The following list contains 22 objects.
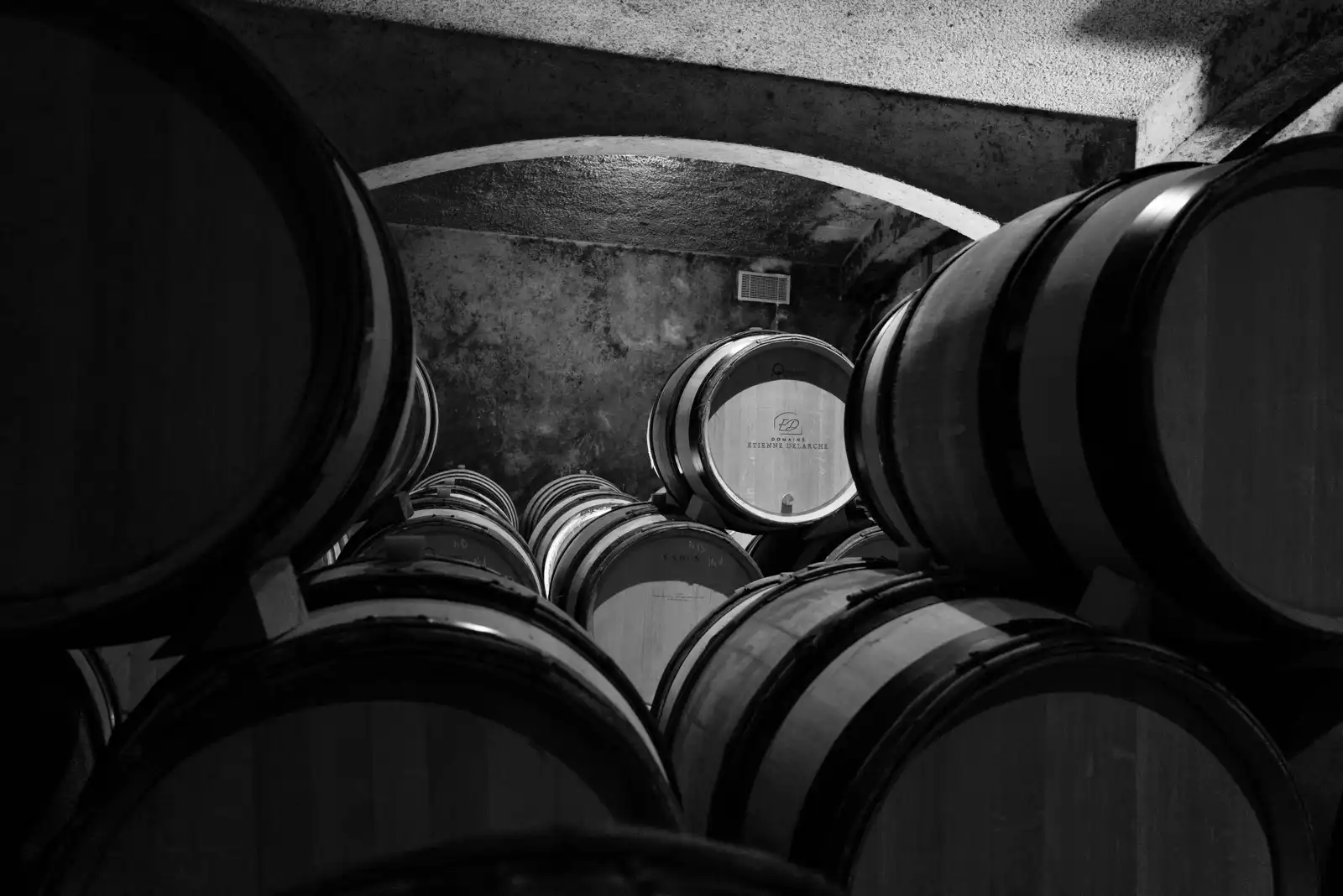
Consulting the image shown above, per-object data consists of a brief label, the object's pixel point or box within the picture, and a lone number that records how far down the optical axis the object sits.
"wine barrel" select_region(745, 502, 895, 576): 3.86
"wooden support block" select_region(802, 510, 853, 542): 3.86
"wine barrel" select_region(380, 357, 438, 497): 2.88
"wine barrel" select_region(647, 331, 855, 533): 3.82
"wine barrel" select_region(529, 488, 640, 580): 4.78
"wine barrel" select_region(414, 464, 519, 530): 5.75
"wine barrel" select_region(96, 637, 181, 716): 1.51
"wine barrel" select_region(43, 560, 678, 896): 0.88
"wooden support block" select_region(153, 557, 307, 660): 0.91
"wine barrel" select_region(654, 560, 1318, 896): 1.06
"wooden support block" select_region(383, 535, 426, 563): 1.20
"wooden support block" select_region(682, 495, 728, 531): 3.84
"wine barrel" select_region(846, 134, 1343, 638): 1.09
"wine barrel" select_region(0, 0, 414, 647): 0.93
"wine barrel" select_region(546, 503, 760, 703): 3.39
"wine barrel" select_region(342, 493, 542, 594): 3.14
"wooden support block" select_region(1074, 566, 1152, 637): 1.15
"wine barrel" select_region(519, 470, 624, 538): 6.86
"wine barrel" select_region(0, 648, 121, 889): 1.03
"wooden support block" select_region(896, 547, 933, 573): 1.50
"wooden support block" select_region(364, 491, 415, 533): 3.10
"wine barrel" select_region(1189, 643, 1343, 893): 1.28
